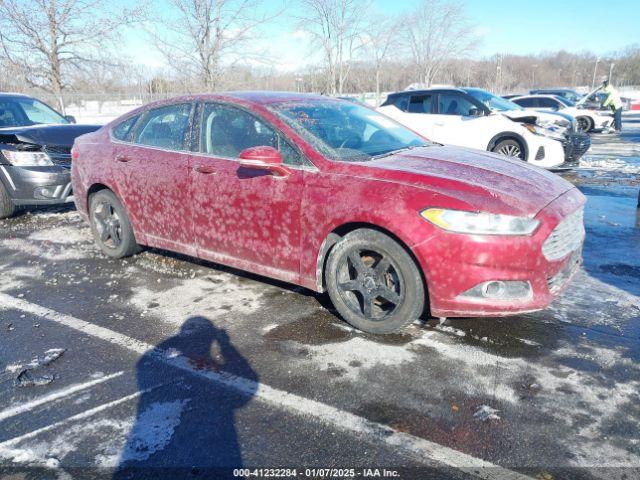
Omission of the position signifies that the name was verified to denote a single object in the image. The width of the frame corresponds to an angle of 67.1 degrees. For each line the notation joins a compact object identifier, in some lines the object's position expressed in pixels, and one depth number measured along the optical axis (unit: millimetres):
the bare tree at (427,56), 31727
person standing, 18497
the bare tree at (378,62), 25294
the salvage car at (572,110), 17797
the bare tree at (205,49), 12523
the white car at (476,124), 8805
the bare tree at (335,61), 19547
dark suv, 6336
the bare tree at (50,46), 11859
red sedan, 2945
